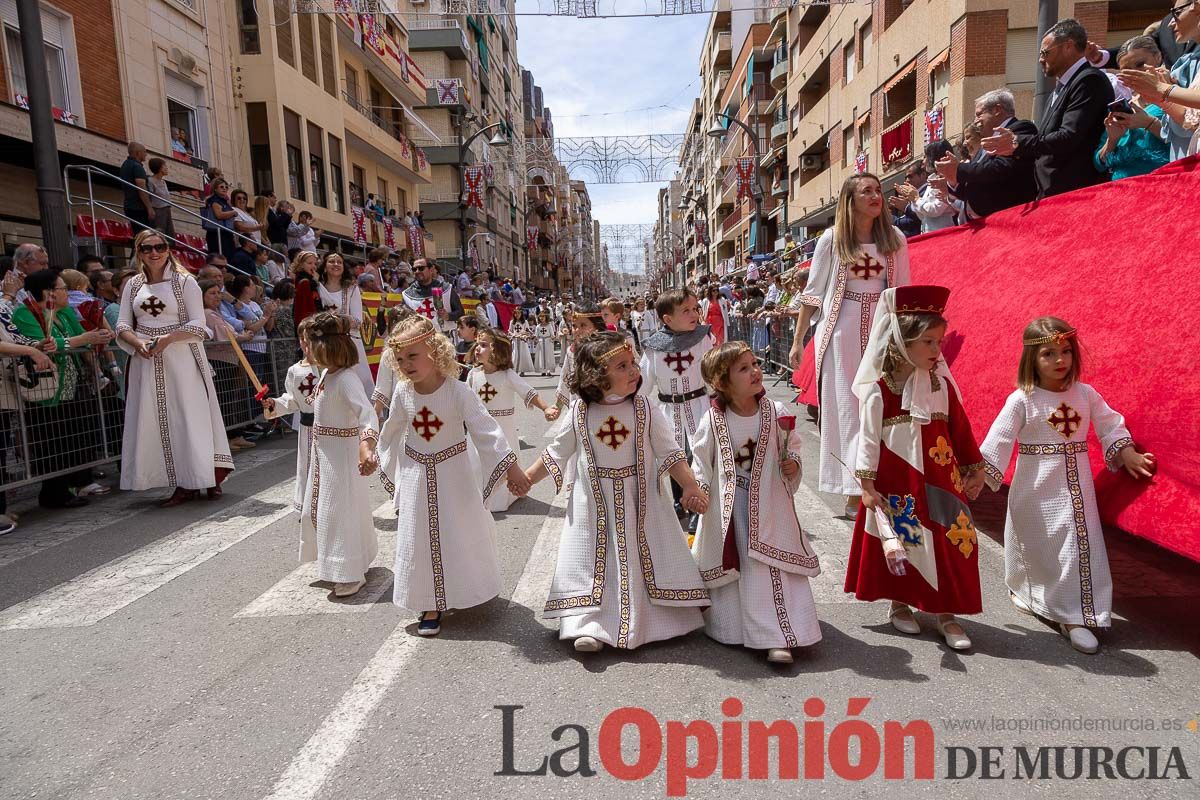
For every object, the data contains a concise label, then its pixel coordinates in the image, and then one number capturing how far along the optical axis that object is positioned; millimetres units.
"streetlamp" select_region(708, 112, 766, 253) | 23500
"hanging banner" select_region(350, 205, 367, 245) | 23875
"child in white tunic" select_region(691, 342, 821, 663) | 3271
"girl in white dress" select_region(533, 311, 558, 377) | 20875
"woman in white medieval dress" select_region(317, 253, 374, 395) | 7594
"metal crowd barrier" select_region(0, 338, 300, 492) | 5984
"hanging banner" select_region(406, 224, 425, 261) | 29359
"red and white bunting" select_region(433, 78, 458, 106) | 32566
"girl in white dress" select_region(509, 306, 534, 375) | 19947
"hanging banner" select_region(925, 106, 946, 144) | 19844
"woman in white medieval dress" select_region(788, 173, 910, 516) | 4871
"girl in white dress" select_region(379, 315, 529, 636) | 3635
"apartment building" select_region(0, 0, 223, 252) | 11805
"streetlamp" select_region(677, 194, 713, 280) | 71088
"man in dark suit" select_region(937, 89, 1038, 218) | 5316
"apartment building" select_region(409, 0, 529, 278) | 39969
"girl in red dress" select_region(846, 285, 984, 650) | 3270
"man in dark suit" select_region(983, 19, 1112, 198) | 4832
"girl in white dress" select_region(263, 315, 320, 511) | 4741
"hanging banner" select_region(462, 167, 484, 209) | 29098
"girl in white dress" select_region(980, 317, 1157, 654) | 3217
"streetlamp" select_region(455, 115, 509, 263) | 22281
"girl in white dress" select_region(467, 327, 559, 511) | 6406
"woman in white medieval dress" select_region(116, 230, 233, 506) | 6277
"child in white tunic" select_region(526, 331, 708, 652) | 3365
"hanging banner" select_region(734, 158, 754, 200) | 31734
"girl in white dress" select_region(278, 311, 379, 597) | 4133
